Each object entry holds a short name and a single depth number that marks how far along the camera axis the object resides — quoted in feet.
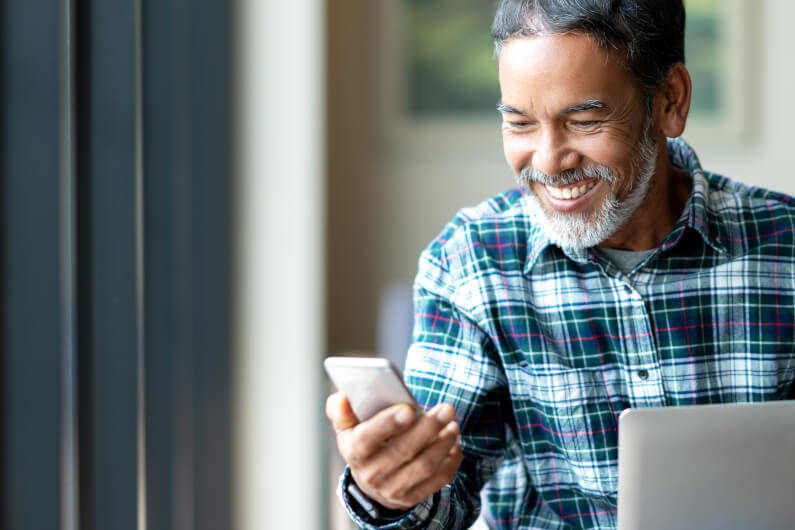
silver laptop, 5.95
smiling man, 6.40
